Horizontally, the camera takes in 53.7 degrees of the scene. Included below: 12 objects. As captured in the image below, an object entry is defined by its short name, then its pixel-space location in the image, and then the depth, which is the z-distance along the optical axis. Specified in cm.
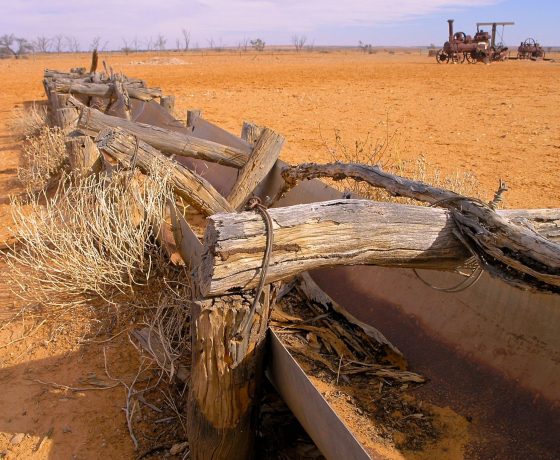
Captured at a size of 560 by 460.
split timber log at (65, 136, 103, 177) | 577
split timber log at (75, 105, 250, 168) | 572
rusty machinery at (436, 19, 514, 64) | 3152
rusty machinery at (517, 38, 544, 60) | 3581
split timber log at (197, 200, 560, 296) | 237
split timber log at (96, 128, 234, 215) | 489
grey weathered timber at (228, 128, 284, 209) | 537
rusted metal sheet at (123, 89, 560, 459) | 288
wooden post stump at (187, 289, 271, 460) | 250
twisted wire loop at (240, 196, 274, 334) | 238
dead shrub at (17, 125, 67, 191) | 749
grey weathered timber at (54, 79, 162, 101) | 993
